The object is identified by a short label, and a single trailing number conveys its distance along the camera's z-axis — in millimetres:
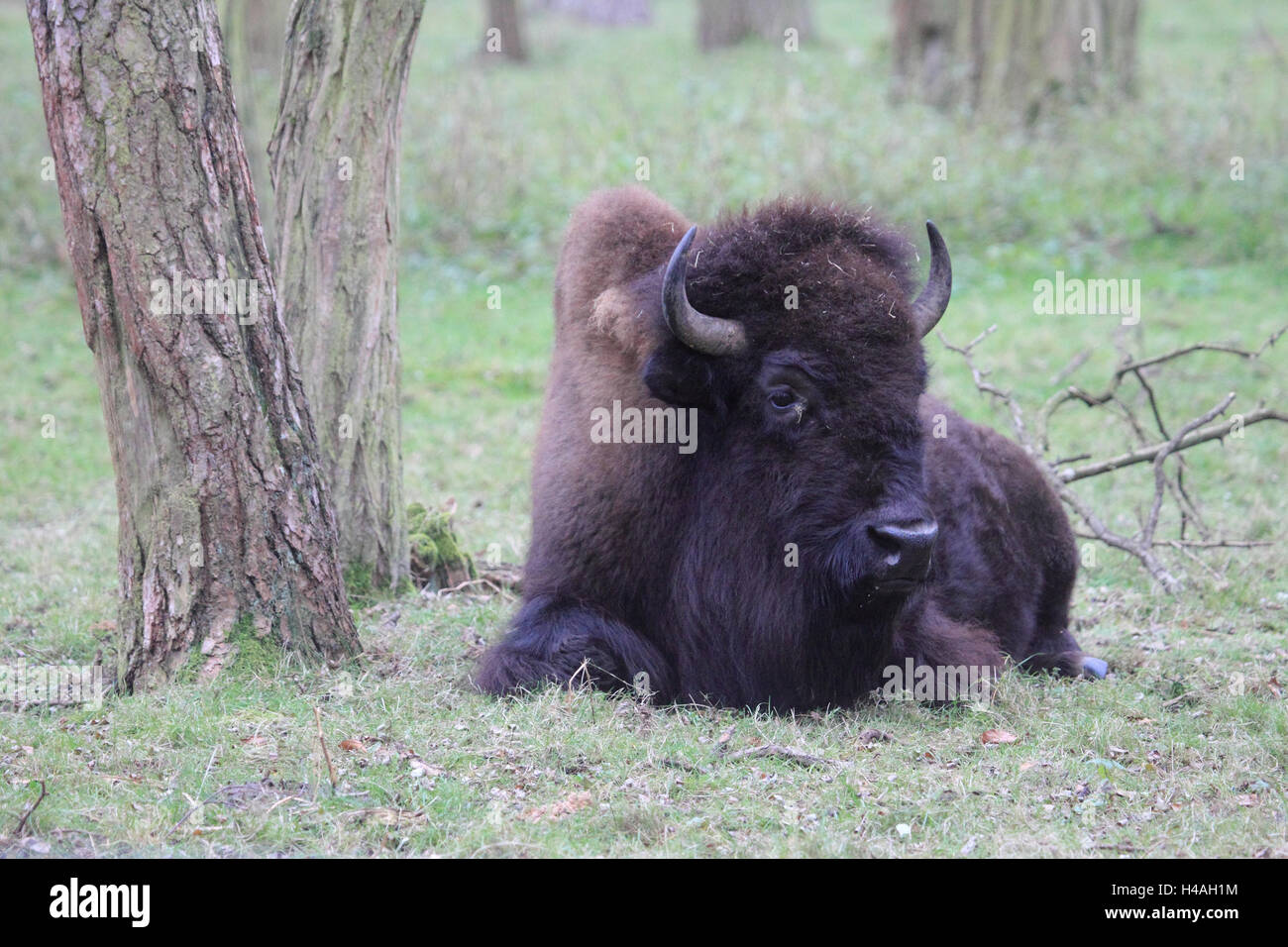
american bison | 10008
